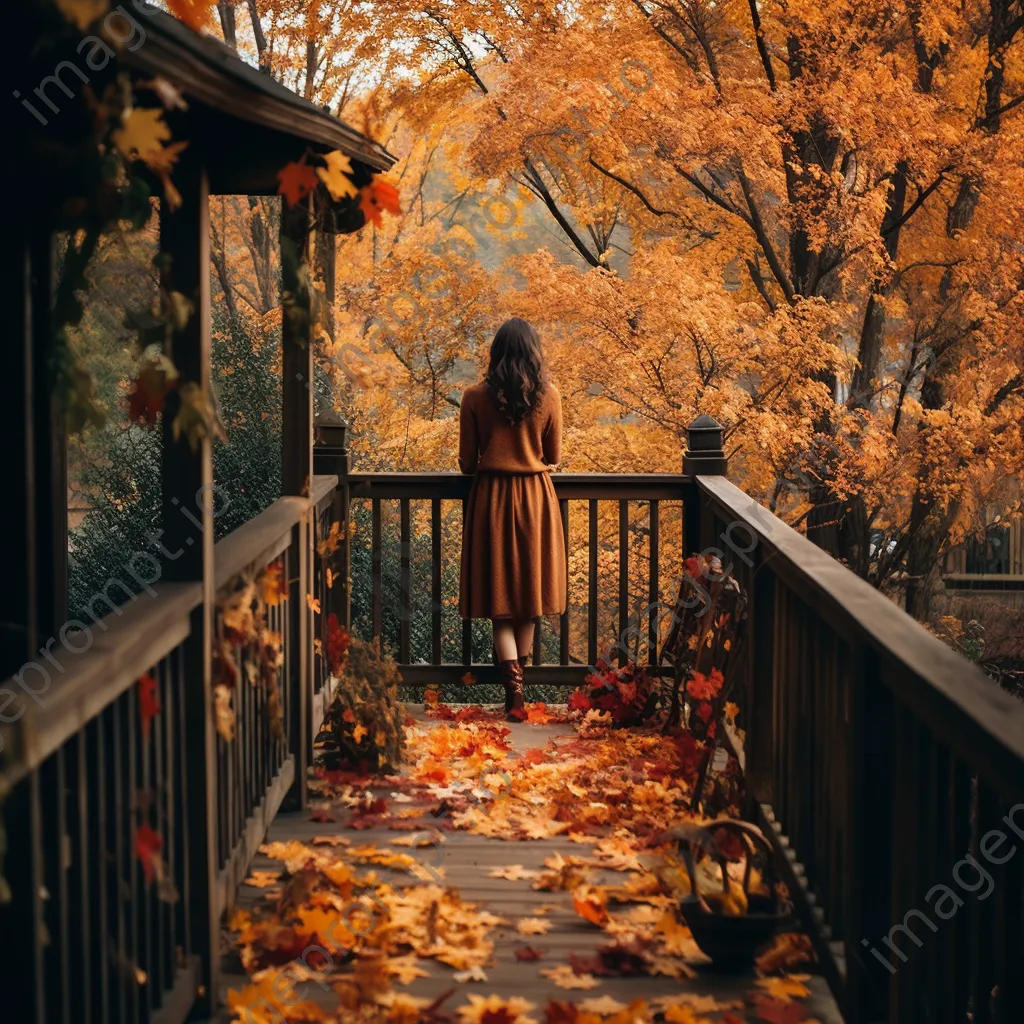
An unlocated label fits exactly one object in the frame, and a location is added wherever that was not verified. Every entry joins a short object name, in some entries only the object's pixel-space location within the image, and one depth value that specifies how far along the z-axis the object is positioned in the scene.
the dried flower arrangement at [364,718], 5.40
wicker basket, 3.37
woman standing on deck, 6.02
